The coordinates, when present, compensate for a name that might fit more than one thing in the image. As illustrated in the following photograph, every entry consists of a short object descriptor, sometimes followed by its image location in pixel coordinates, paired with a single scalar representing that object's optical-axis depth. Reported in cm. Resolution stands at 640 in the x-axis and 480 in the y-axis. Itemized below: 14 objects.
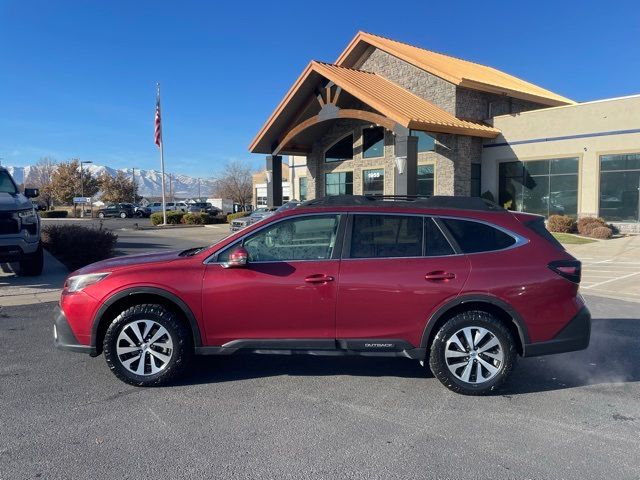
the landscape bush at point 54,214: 5127
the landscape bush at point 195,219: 3734
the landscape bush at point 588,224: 1938
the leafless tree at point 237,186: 8144
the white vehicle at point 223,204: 6081
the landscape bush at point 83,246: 1151
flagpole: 3081
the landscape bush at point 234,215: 3218
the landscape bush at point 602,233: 1859
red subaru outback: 433
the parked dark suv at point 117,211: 5297
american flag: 3052
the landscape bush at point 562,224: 1994
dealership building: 1955
